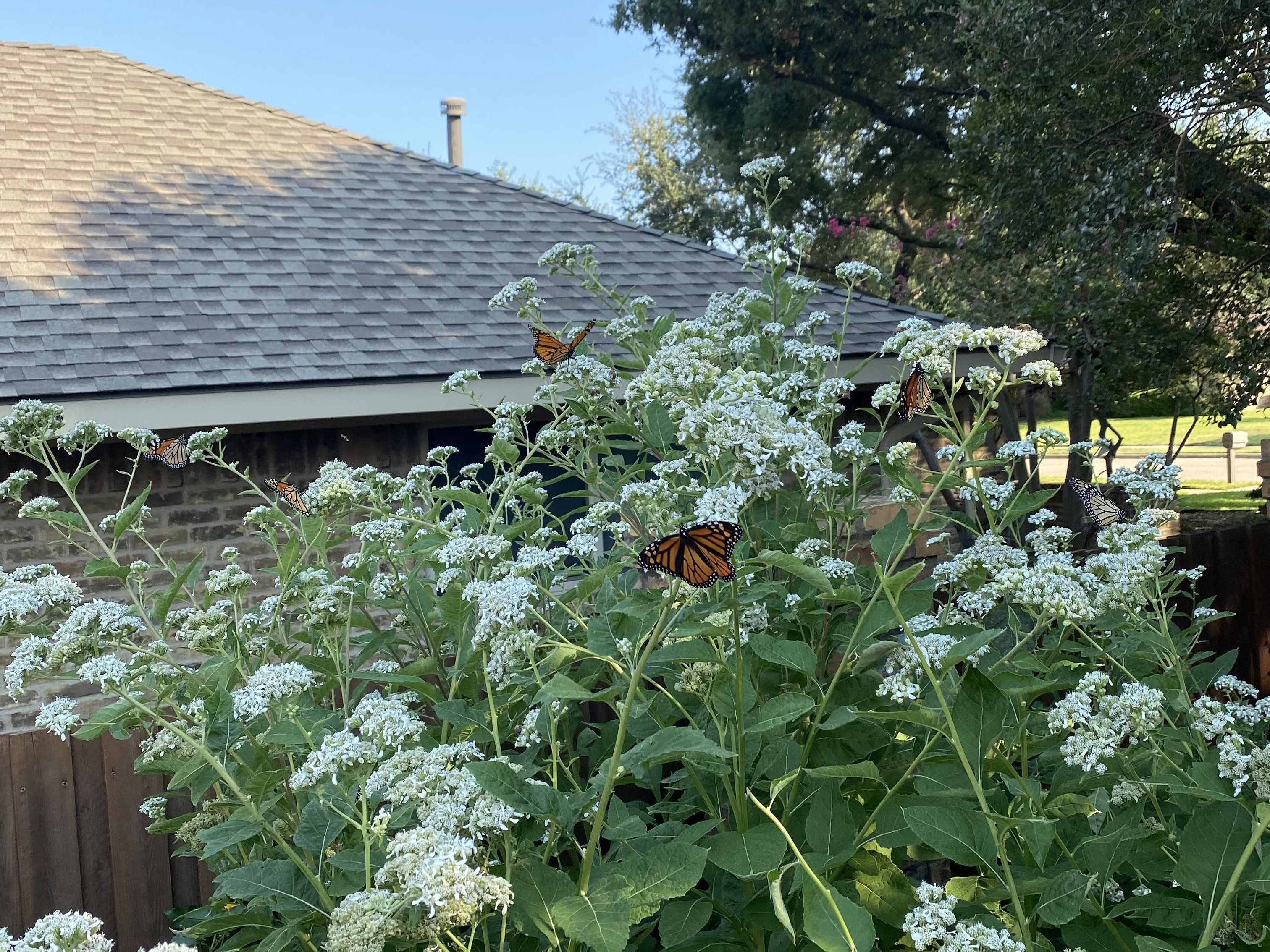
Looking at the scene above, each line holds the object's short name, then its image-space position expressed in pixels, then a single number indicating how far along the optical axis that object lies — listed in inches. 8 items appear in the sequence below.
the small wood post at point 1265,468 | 452.1
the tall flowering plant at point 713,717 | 57.9
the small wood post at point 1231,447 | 734.5
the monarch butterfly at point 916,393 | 93.7
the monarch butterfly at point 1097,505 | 113.1
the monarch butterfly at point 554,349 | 118.9
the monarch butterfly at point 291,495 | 118.4
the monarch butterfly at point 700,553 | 58.2
